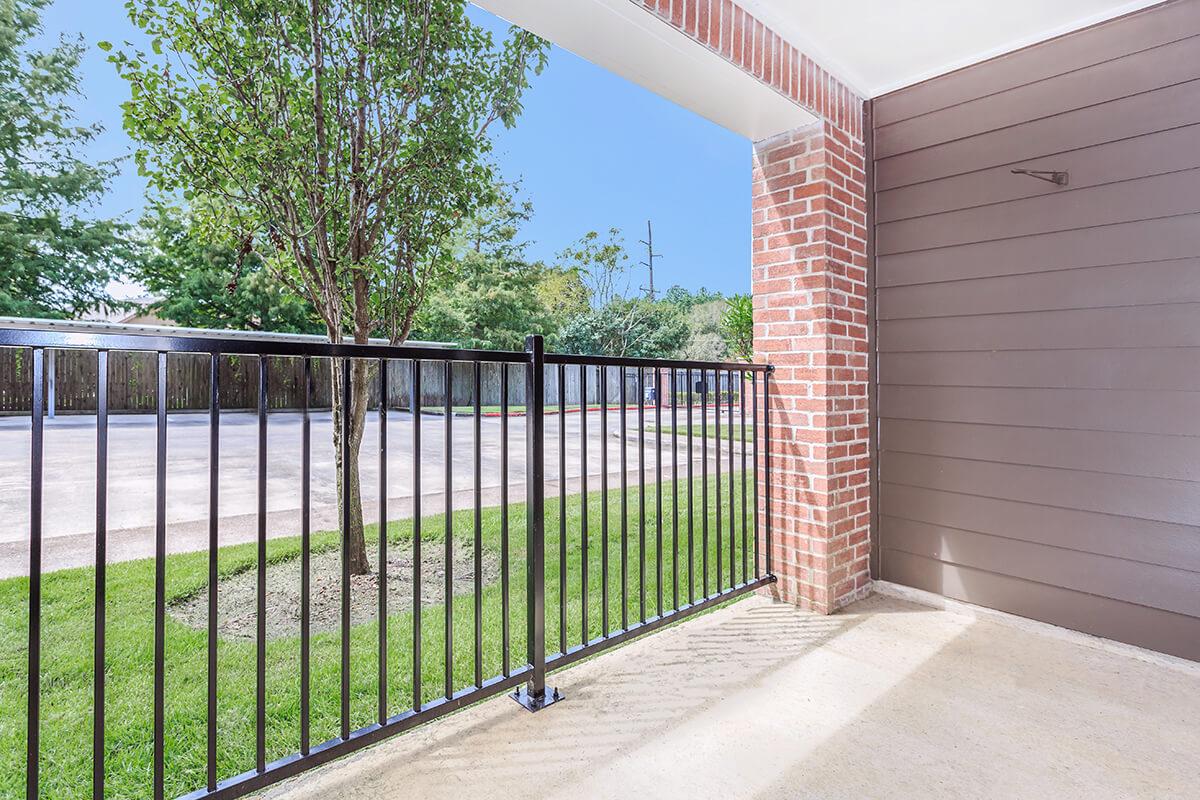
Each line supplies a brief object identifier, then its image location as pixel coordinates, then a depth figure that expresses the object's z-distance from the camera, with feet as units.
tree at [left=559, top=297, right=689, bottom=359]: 38.52
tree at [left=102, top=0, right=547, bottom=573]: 7.85
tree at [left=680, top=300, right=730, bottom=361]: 37.58
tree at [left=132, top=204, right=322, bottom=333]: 27.17
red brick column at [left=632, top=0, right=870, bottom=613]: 7.58
